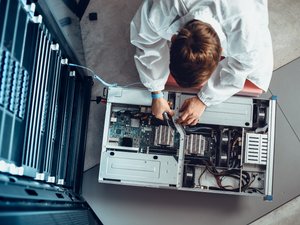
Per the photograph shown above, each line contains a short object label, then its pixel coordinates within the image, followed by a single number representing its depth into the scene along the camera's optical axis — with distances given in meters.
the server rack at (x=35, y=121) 1.21
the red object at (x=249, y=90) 2.06
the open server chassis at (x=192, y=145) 1.97
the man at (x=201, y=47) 1.33
